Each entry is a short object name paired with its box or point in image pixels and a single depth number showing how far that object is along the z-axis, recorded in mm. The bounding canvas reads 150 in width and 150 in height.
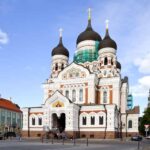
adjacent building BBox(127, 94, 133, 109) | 77125
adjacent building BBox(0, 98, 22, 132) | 85562
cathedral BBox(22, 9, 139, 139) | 57062
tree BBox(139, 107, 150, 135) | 55350
